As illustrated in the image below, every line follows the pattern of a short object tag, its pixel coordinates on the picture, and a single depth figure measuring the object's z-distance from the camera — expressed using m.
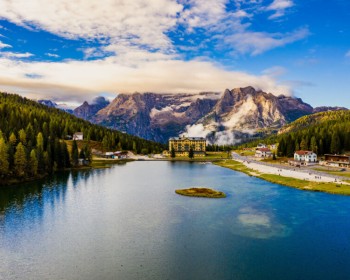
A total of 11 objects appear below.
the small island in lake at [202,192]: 100.25
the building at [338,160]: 162.88
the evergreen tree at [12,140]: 142.85
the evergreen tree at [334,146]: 199.50
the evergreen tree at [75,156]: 188.50
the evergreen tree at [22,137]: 155.75
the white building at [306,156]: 185.62
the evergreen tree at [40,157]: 140.75
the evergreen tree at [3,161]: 117.19
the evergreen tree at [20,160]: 125.00
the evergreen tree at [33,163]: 131.75
